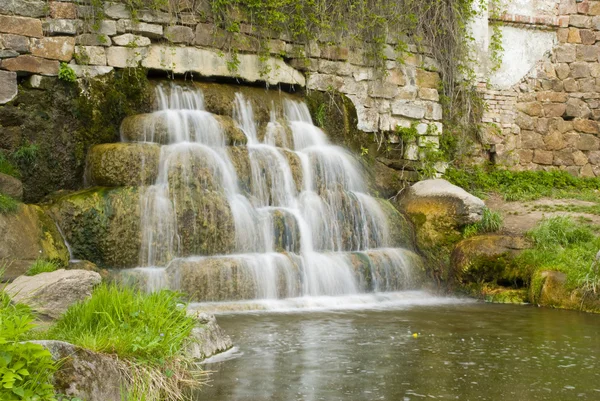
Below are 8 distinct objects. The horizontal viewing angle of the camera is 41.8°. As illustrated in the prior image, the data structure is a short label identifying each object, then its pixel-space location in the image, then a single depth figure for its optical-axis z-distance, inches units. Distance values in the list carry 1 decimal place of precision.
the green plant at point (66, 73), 393.1
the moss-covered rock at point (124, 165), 368.2
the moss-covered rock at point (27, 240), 309.9
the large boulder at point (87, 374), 165.9
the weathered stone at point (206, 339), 229.5
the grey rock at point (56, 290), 229.1
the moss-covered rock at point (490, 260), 399.9
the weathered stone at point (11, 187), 344.2
